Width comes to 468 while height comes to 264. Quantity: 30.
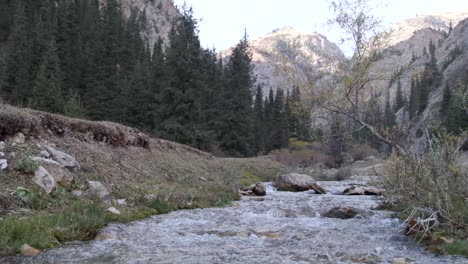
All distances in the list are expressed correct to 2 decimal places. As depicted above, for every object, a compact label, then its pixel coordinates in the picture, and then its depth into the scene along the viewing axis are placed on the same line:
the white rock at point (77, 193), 10.68
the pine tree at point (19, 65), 49.50
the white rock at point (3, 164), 9.74
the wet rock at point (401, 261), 7.81
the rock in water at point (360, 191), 22.72
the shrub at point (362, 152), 70.75
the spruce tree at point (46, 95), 37.16
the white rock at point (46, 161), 10.69
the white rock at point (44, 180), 9.90
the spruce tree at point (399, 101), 140.31
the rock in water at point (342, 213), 13.42
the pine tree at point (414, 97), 120.25
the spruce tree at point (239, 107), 55.66
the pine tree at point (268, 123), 75.69
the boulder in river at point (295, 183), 25.08
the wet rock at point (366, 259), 7.82
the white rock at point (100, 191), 11.23
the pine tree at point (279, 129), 76.94
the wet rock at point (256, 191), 21.56
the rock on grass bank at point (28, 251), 7.21
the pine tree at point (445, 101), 88.26
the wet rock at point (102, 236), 8.73
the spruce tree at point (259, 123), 68.94
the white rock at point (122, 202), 11.85
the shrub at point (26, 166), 9.95
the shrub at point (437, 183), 9.34
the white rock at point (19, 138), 11.07
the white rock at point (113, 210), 10.66
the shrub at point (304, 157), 58.83
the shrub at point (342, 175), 41.00
